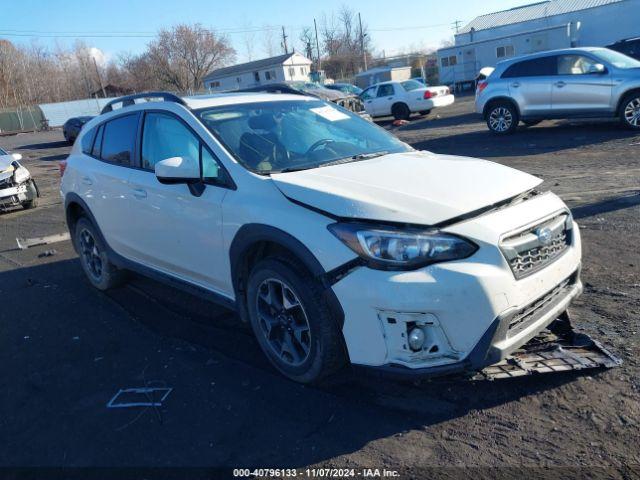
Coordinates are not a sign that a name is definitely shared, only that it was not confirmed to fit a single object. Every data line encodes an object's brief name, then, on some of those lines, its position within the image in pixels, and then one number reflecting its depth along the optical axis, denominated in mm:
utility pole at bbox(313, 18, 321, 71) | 78162
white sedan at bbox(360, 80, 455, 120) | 22094
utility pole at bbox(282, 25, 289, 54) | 82688
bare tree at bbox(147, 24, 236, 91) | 71562
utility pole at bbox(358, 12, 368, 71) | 77575
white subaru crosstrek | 2816
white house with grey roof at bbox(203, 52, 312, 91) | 69062
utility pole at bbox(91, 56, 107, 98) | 73094
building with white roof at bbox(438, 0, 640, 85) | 35812
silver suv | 12148
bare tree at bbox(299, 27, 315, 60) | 89044
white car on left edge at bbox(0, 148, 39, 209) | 10938
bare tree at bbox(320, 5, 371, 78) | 83000
